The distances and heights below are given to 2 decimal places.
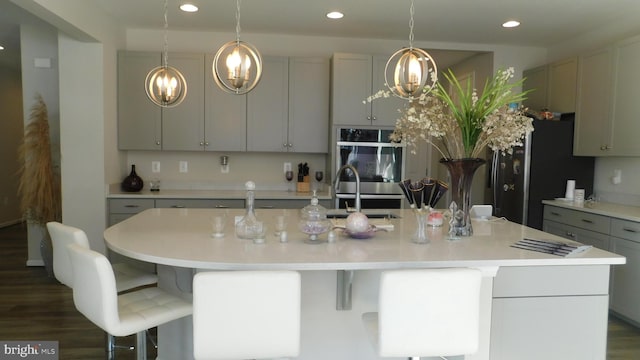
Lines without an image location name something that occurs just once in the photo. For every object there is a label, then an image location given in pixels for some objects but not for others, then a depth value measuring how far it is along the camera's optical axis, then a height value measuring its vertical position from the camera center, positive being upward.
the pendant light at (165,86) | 2.96 +0.43
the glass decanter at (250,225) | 2.19 -0.36
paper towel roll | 4.25 -0.30
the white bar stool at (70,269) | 2.15 -0.62
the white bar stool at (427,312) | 1.62 -0.57
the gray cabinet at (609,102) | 3.74 +0.50
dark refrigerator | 4.27 -0.12
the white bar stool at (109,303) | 1.74 -0.65
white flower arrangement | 2.27 +0.18
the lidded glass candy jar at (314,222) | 2.14 -0.33
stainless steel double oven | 4.65 -0.11
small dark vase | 4.58 -0.34
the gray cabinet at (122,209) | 4.33 -0.57
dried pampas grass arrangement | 4.39 -0.25
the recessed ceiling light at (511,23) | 4.25 +1.27
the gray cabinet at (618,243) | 3.36 -0.67
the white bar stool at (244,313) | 1.57 -0.57
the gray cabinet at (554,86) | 4.43 +0.74
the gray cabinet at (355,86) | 4.65 +0.70
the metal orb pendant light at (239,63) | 2.45 +0.48
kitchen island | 1.85 -0.58
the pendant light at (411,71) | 2.70 +0.50
